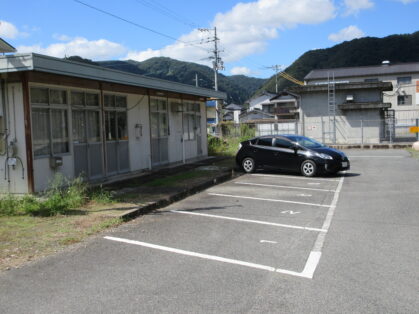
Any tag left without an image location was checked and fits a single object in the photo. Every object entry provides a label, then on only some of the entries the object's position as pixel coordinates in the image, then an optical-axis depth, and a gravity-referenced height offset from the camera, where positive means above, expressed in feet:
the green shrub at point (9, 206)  28.78 -4.42
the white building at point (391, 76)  189.26 +25.54
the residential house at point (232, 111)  314.37 +18.22
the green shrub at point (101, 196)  31.86 -4.40
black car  48.52 -2.66
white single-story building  33.81 +1.71
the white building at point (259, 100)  316.48 +25.21
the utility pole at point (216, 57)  156.04 +28.74
